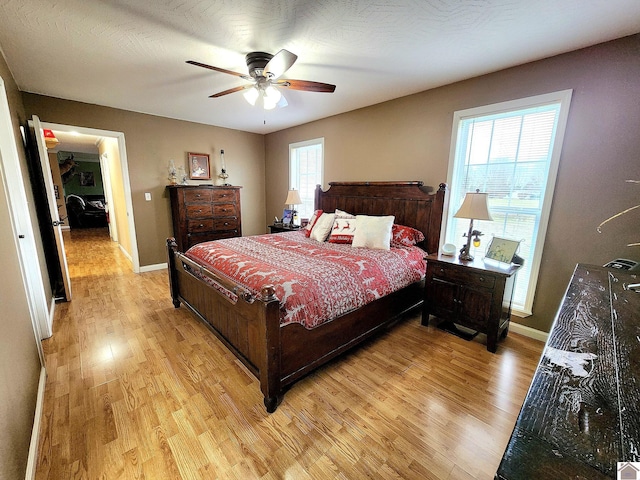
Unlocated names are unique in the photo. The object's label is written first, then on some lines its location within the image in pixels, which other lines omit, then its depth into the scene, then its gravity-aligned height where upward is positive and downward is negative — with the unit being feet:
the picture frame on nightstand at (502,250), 7.76 -1.82
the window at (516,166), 7.59 +0.66
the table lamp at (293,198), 14.11 -0.71
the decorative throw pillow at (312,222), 11.51 -1.63
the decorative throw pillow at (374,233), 9.32 -1.65
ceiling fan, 6.81 +2.71
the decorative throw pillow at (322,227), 10.62 -1.69
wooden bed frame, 5.37 -3.27
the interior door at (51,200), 9.37 -0.68
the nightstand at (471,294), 7.31 -3.08
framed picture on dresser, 15.07 +0.93
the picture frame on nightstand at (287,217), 15.29 -1.81
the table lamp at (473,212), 7.60 -0.70
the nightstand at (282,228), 14.53 -2.35
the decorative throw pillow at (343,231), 10.01 -1.69
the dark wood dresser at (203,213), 13.84 -1.58
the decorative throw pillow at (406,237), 9.90 -1.84
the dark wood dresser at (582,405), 1.53 -1.56
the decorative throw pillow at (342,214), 11.18 -1.21
